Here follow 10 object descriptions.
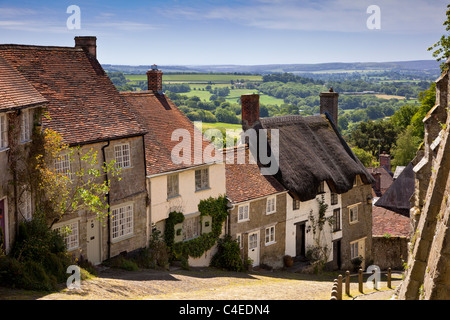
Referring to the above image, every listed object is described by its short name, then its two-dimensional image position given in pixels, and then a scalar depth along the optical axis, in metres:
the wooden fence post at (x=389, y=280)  27.38
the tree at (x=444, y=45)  32.16
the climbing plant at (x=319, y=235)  35.41
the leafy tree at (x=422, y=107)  59.59
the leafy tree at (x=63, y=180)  20.83
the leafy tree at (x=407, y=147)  77.12
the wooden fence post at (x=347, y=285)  24.12
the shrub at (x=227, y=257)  30.11
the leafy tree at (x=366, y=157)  85.62
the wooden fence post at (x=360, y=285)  25.17
